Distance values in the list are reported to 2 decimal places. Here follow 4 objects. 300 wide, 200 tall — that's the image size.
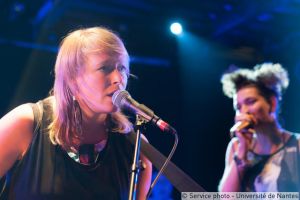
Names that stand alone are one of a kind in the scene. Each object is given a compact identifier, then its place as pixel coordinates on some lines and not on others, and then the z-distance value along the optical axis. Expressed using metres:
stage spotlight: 5.30
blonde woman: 1.85
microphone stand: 1.52
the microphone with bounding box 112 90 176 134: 1.59
